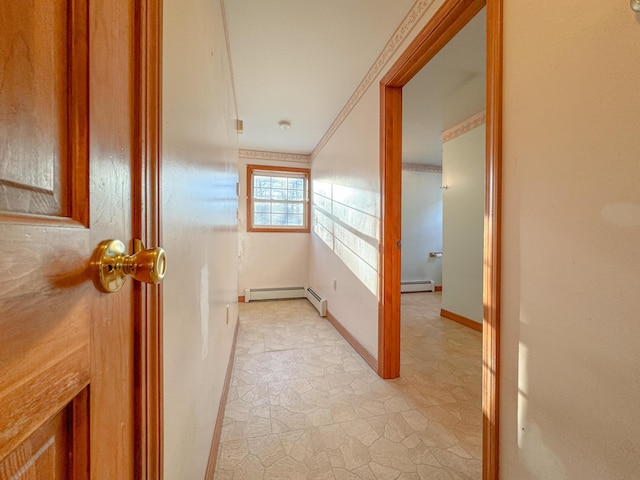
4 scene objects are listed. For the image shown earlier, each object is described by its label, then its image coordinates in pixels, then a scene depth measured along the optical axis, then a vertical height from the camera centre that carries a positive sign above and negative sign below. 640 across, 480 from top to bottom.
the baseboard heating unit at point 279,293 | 3.83 -0.89
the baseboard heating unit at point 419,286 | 4.65 -0.92
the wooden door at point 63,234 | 0.23 +0.00
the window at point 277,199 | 4.01 +0.58
